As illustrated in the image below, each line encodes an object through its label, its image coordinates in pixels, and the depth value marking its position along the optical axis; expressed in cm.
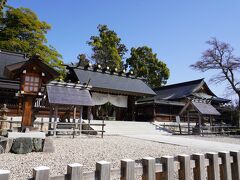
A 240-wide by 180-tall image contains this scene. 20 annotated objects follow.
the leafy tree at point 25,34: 2228
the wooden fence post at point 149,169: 185
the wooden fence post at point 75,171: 150
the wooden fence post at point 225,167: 241
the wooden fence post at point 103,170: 162
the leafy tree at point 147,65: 3759
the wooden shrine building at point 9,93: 1647
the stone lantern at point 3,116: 1130
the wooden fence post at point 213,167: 230
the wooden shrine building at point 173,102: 2511
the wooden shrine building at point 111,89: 2311
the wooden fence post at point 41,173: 137
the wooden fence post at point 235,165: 253
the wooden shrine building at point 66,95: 1217
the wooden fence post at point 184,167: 209
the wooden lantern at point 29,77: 834
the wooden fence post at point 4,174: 126
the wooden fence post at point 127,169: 173
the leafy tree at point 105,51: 3447
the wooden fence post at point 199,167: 220
